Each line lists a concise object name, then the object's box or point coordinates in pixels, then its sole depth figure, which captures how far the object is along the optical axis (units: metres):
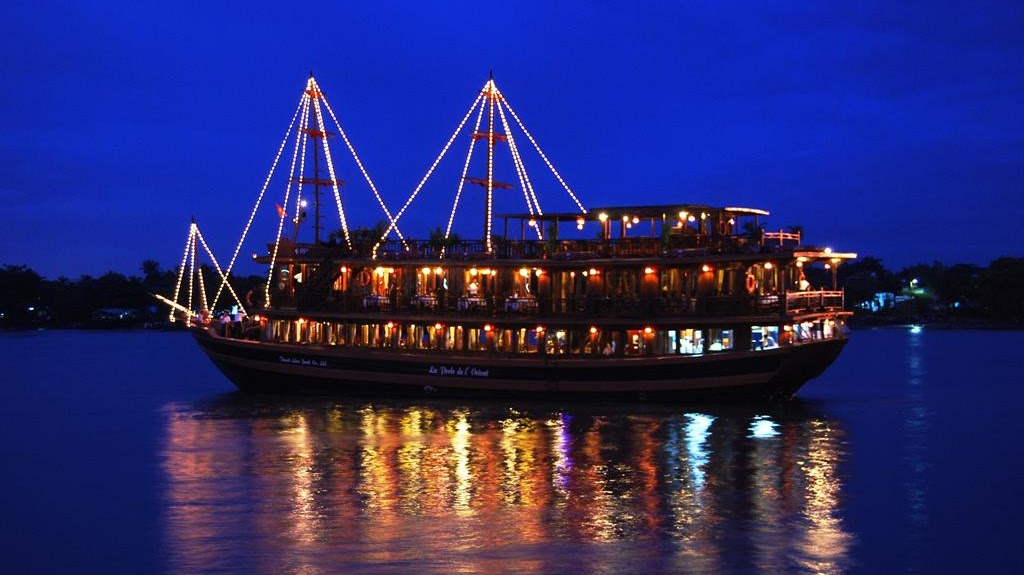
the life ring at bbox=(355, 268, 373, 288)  43.81
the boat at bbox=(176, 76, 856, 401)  37.59
